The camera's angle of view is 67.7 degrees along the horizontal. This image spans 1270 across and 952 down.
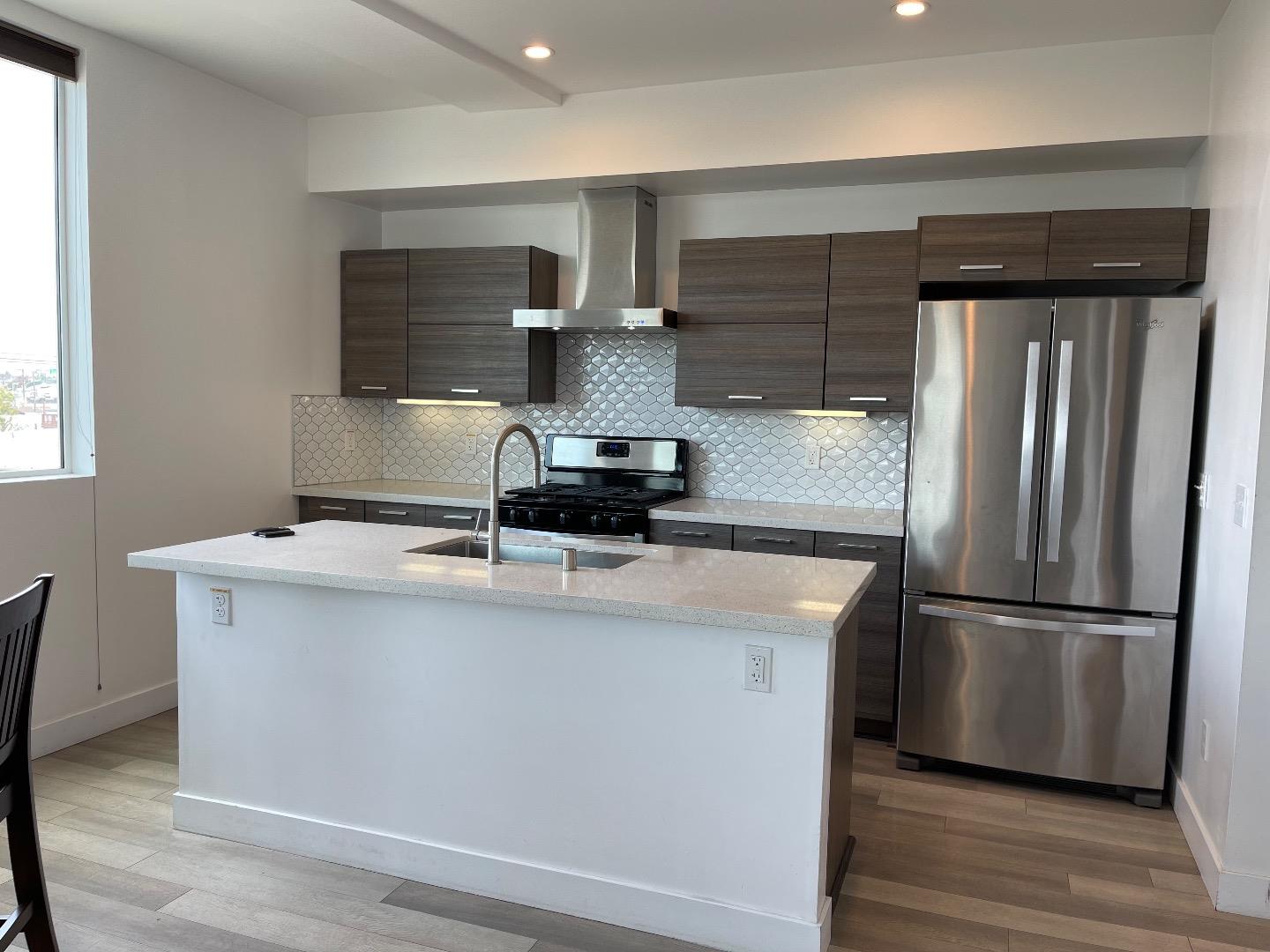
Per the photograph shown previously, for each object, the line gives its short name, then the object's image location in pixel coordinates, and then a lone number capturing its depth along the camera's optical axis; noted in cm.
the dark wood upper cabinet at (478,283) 483
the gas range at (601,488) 437
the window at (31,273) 359
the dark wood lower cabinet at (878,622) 400
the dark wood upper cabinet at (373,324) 509
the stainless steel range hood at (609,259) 463
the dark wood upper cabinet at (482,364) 486
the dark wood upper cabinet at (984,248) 370
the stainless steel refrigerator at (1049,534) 343
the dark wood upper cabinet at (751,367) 436
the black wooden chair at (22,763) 179
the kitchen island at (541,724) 242
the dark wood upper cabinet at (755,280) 431
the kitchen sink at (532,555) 316
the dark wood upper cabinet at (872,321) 418
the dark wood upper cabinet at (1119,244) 354
